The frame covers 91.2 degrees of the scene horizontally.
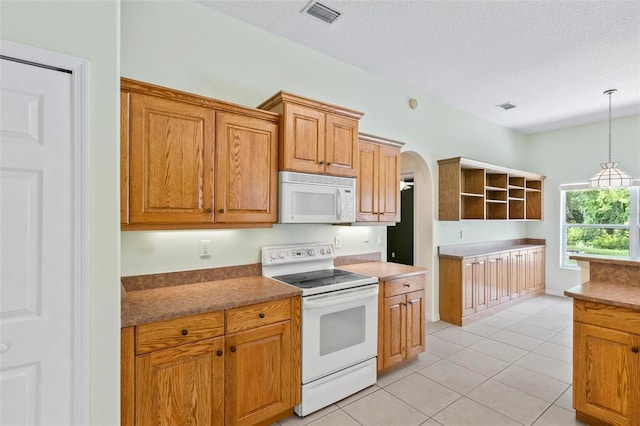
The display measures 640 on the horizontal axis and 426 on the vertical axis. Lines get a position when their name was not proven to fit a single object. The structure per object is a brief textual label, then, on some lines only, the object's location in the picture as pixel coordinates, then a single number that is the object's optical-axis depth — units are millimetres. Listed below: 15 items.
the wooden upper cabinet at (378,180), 3041
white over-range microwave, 2451
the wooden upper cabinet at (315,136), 2436
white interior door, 1241
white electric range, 2264
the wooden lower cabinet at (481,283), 4148
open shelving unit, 4281
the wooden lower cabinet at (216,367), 1651
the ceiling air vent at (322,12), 2451
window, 4957
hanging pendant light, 3996
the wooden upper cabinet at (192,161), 1883
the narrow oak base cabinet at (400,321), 2771
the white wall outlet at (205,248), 2445
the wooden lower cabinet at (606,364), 1955
